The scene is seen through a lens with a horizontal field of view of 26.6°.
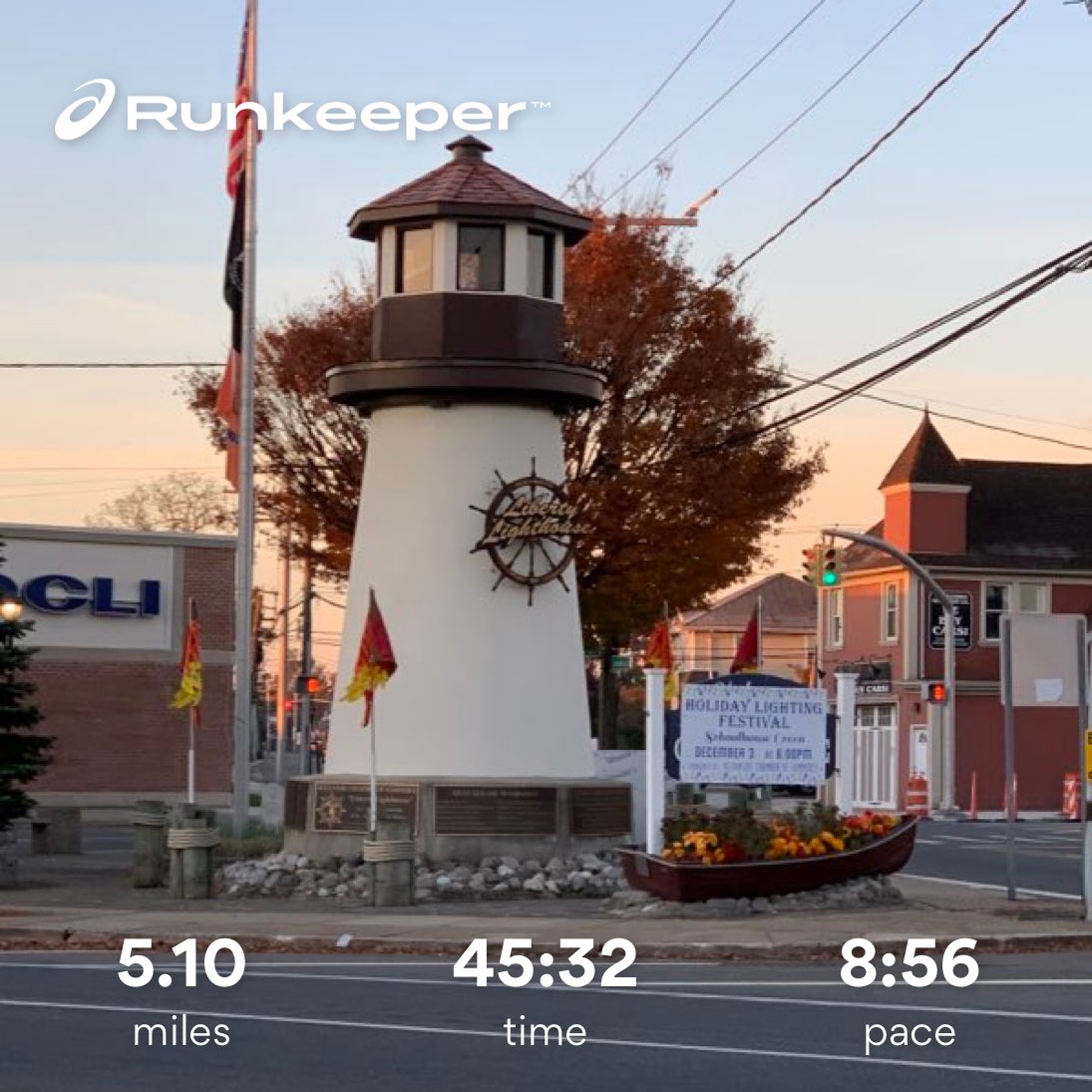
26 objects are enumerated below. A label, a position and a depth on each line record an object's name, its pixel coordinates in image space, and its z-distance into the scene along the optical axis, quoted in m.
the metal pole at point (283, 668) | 64.66
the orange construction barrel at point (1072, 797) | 56.47
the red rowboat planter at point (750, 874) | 22.52
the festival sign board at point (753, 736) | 23.83
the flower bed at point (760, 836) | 22.77
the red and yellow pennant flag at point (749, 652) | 28.00
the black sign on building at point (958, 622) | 65.31
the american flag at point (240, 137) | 33.25
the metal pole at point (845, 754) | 24.70
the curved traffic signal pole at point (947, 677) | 50.34
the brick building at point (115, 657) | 48.38
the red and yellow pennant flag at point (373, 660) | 25.84
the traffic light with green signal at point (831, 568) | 48.22
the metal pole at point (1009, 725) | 23.31
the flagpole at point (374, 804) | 25.67
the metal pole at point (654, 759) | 23.31
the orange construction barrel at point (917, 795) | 59.70
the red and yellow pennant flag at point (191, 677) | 31.67
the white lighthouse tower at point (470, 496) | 27.19
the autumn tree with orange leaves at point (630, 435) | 44.69
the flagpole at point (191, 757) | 30.56
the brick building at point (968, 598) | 64.94
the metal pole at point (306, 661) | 50.44
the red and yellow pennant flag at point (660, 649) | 32.84
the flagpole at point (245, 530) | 32.09
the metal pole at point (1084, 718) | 21.64
